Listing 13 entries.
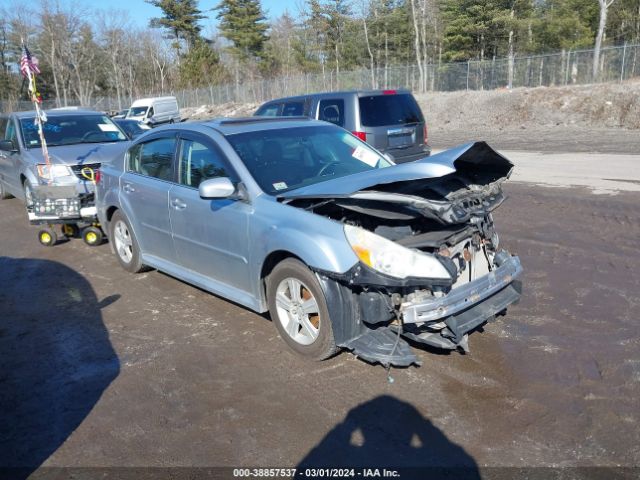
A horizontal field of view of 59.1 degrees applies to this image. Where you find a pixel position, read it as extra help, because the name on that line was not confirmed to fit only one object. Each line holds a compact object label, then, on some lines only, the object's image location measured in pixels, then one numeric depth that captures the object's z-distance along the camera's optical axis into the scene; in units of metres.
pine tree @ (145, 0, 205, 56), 68.81
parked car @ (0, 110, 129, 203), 9.02
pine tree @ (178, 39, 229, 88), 62.41
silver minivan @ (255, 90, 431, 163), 10.37
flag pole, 8.73
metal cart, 8.03
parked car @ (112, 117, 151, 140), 20.32
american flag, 9.08
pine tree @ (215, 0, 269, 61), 63.38
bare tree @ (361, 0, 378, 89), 53.64
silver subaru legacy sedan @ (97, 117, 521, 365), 3.89
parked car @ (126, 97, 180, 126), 32.28
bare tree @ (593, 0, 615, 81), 30.94
